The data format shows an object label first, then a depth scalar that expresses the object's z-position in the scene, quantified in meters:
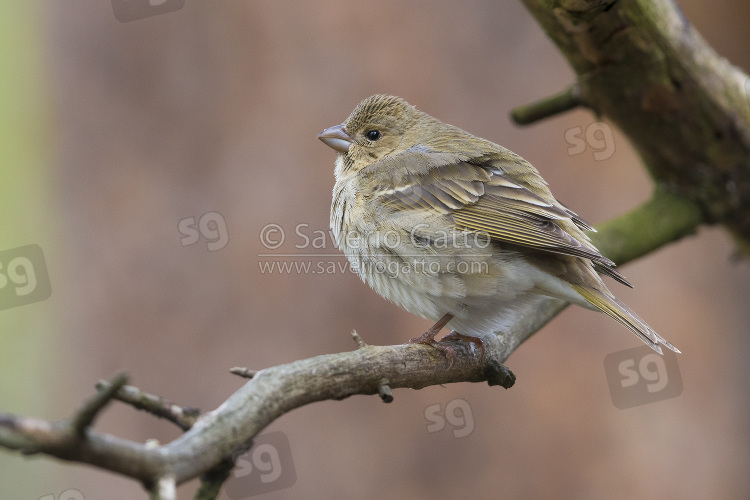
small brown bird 7.20
